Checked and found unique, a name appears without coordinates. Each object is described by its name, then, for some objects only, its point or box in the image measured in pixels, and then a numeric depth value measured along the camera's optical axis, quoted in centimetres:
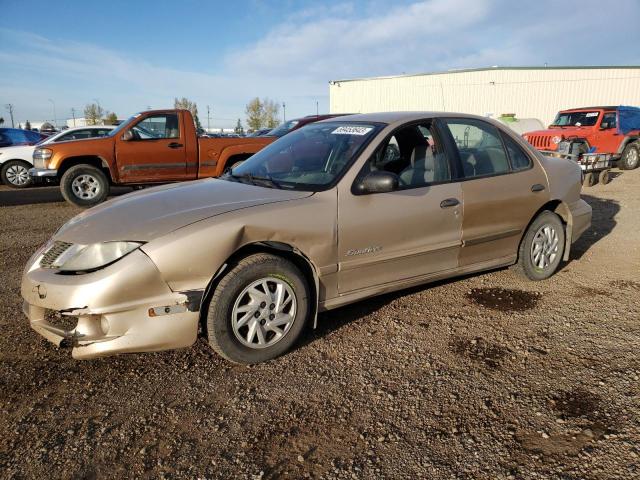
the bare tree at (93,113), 7466
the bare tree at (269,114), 6931
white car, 1177
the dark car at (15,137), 1360
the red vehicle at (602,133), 1345
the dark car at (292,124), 1300
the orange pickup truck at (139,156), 885
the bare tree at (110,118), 6964
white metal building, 3212
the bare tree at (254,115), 6769
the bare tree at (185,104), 7051
